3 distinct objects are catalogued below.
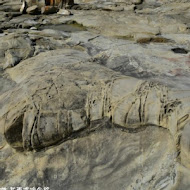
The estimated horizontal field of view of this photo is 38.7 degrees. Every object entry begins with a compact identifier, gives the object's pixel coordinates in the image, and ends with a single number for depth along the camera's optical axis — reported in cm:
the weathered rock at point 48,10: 642
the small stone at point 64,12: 627
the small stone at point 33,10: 638
